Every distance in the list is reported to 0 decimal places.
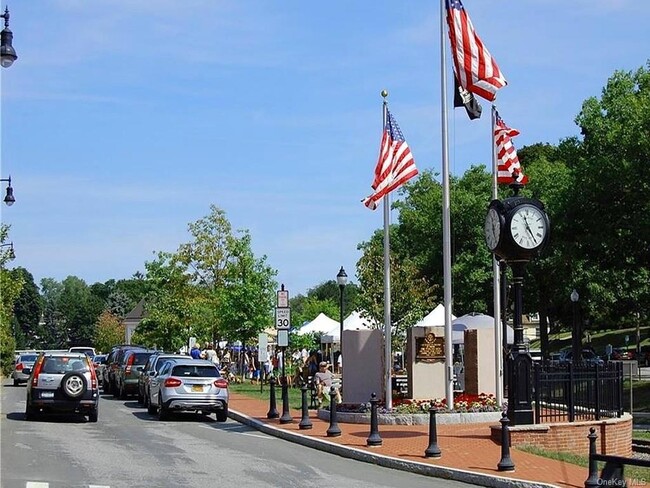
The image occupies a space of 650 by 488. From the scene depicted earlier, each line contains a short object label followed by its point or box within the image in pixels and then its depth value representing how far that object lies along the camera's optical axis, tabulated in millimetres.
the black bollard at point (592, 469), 11077
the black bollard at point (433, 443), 16891
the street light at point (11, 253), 50125
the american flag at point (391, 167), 23047
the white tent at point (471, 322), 39594
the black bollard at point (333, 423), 20422
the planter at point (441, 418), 22203
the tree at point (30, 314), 149625
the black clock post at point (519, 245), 18956
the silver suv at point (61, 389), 24672
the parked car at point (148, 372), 29844
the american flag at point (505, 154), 25797
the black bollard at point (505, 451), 15141
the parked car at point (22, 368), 47156
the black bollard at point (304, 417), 22359
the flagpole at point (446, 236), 22078
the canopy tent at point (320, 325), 51250
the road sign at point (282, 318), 28641
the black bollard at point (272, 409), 25434
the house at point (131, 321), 131275
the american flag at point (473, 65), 20781
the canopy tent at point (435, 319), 39125
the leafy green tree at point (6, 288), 47812
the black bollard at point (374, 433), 18695
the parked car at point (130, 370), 36031
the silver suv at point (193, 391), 26031
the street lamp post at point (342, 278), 37688
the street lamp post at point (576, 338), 49003
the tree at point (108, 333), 116375
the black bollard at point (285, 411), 24031
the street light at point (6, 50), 20000
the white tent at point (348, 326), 46834
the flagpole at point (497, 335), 24328
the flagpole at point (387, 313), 23531
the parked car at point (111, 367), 38906
